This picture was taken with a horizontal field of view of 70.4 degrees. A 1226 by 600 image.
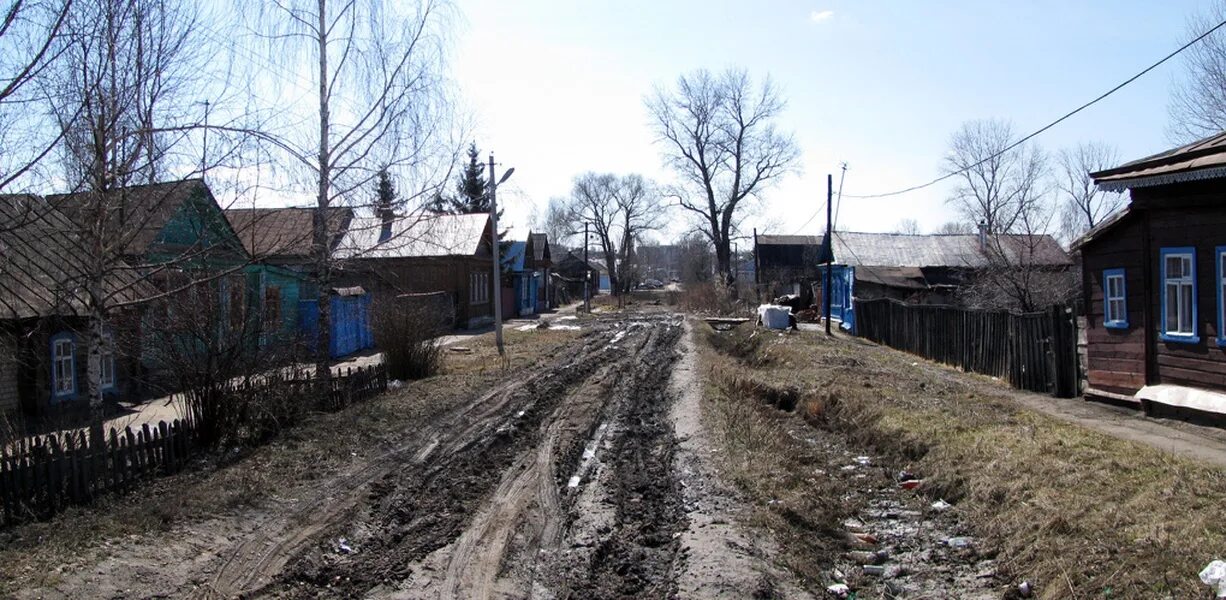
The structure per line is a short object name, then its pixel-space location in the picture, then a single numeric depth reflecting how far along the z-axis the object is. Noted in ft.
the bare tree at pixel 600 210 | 297.53
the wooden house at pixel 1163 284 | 37.24
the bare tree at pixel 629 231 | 289.94
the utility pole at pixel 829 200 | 107.34
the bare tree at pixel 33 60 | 20.98
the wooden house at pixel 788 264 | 176.51
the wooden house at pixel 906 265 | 122.11
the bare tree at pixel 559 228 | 307.58
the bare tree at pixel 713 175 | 199.31
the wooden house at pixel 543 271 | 199.92
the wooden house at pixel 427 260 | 46.14
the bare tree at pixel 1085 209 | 179.73
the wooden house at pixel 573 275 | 272.31
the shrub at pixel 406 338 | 57.98
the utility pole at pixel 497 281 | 81.32
